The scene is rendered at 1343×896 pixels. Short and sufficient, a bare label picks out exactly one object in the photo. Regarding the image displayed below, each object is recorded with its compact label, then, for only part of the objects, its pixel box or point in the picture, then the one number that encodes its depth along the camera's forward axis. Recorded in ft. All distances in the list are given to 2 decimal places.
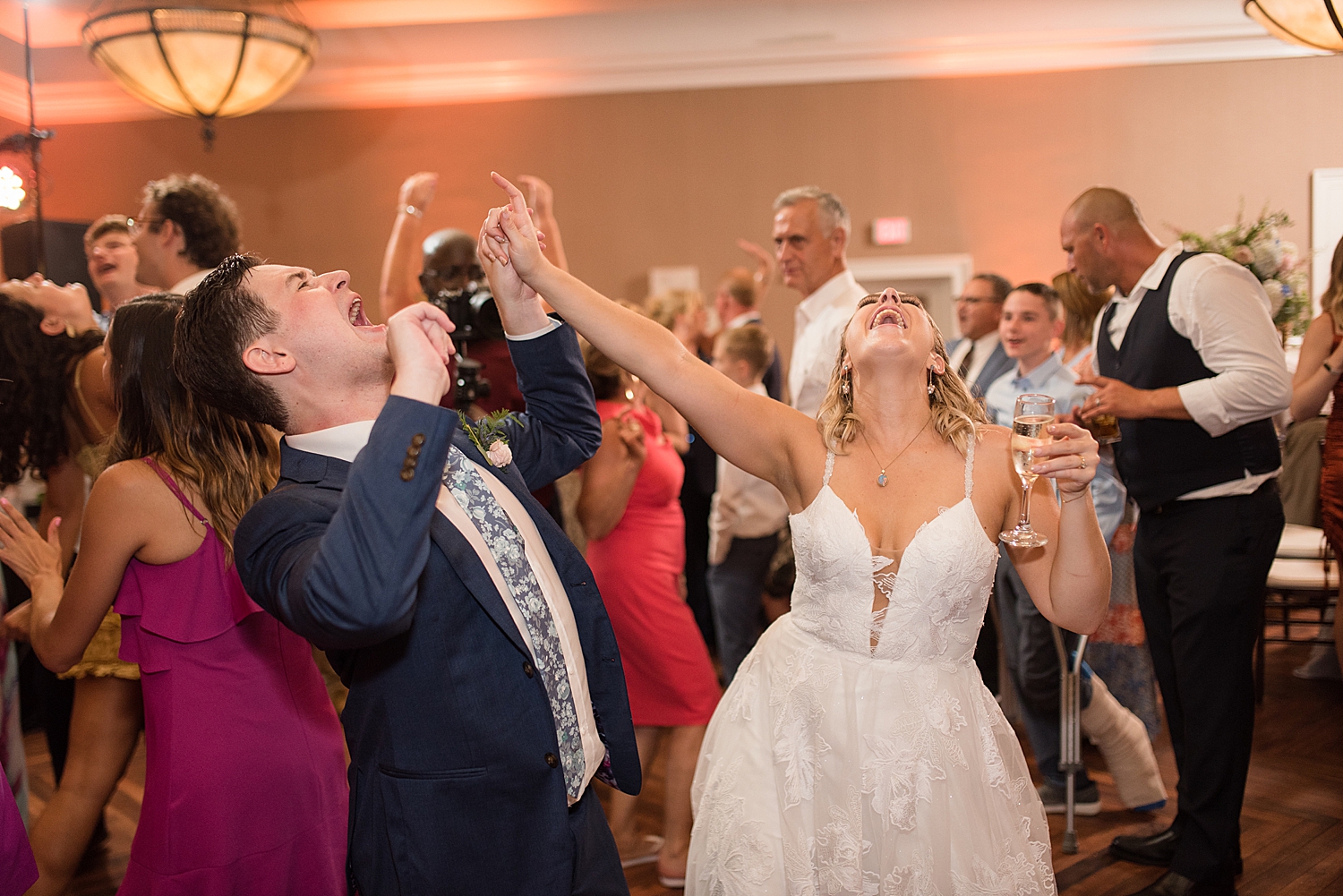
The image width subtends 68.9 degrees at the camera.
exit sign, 21.04
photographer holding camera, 8.29
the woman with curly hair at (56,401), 7.90
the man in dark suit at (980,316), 13.61
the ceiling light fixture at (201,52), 11.82
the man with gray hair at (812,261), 10.21
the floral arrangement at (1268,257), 11.78
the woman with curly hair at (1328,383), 8.34
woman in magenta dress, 5.14
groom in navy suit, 3.86
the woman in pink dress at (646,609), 8.78
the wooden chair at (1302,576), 12.69
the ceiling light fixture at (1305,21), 9.12
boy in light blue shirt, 9.59
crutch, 8.82
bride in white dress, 5.10
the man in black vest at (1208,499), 7.50
